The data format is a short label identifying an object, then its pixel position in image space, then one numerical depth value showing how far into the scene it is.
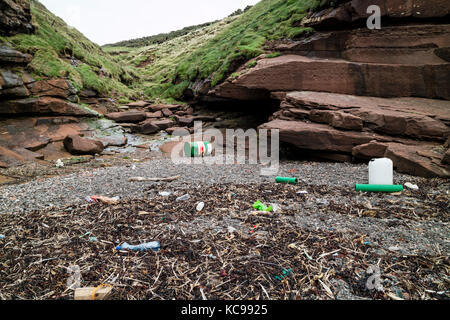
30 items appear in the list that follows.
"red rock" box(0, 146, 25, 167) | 8.15
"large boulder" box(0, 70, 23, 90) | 10.55
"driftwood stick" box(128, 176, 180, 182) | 5.77
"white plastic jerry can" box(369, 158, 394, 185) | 4.83
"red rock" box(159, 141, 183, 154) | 11.82
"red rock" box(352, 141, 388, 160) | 6.89
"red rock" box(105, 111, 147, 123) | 15.09
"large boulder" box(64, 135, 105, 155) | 10.19
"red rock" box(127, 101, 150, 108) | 18.06
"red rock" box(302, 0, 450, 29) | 8.42
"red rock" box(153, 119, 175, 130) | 15.43
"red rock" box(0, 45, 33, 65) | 10.94
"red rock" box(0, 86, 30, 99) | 10.57
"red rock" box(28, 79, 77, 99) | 11.92
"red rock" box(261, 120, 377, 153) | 7.57
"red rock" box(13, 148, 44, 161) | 8.83
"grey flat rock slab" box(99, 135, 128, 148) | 12.04
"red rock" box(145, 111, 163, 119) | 17.00
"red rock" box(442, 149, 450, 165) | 5.30
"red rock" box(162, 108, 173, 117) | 17.78
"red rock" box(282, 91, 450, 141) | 6.84
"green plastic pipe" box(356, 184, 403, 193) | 4.48
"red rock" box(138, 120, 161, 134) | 14.63
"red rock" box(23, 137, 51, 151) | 9.49
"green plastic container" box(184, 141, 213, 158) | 9.68
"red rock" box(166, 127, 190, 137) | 14.90
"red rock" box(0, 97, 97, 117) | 10.64
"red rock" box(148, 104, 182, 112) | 18.52
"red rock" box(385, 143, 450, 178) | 5.34
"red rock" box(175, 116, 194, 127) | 16.31
